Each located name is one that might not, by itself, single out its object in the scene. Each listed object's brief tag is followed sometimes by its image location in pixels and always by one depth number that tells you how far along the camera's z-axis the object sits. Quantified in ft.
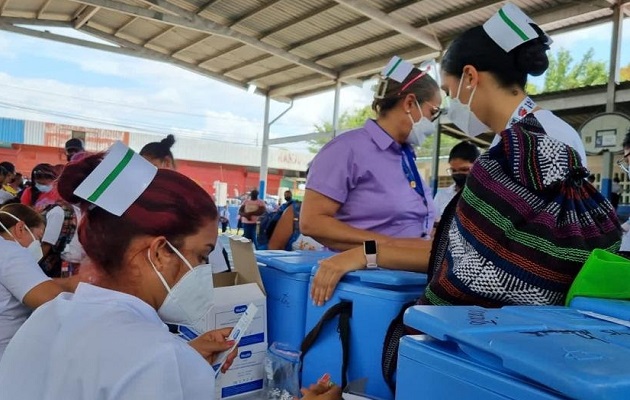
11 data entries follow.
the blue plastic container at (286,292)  4.11
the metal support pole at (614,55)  17.79
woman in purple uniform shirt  5.21
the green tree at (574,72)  58.65
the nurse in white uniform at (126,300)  2.43
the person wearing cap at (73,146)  11.68
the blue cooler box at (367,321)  3.32
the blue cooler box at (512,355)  1.50
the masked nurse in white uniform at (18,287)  6.20
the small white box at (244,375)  4.05
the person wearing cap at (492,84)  3.79
